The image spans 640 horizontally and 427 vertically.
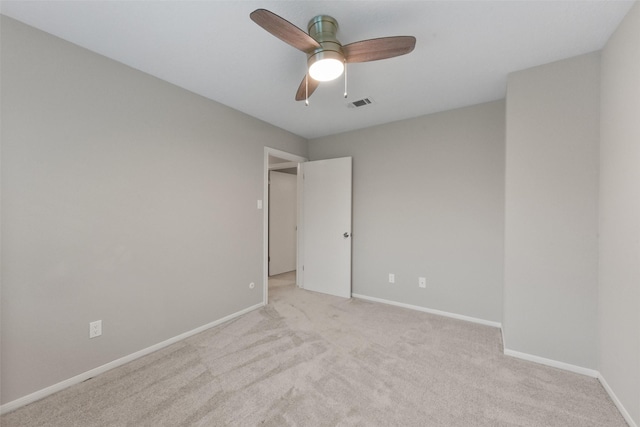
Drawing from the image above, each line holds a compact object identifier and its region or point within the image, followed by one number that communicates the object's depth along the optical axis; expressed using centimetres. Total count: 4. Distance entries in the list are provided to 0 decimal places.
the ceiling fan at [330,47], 144
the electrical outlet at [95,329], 192
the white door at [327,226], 372
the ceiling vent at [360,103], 279
